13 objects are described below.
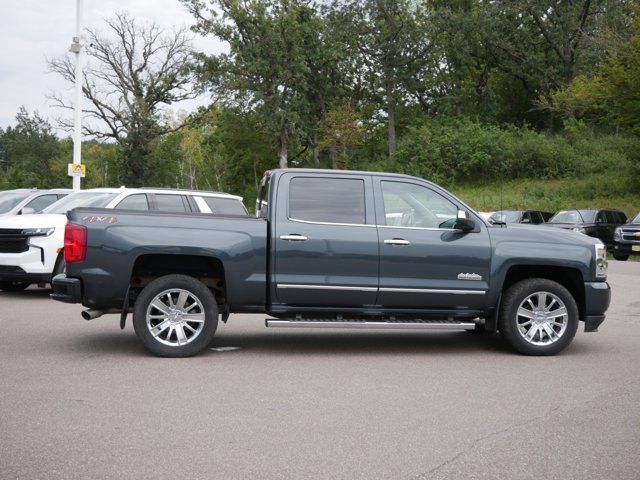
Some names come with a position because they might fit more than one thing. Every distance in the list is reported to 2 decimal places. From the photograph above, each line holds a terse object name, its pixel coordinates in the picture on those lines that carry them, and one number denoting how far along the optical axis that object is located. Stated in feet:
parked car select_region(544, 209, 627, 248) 92.79
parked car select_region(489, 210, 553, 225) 98.44
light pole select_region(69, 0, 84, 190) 81.93
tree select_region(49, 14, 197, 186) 186.91
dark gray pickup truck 26.81
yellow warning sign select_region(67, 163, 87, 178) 78.79
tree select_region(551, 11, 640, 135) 108.68
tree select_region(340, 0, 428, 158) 182.91
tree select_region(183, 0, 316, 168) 174.81
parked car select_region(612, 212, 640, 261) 81.41
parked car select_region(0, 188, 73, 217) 50.56
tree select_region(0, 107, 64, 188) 315.99
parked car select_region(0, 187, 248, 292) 42.47
